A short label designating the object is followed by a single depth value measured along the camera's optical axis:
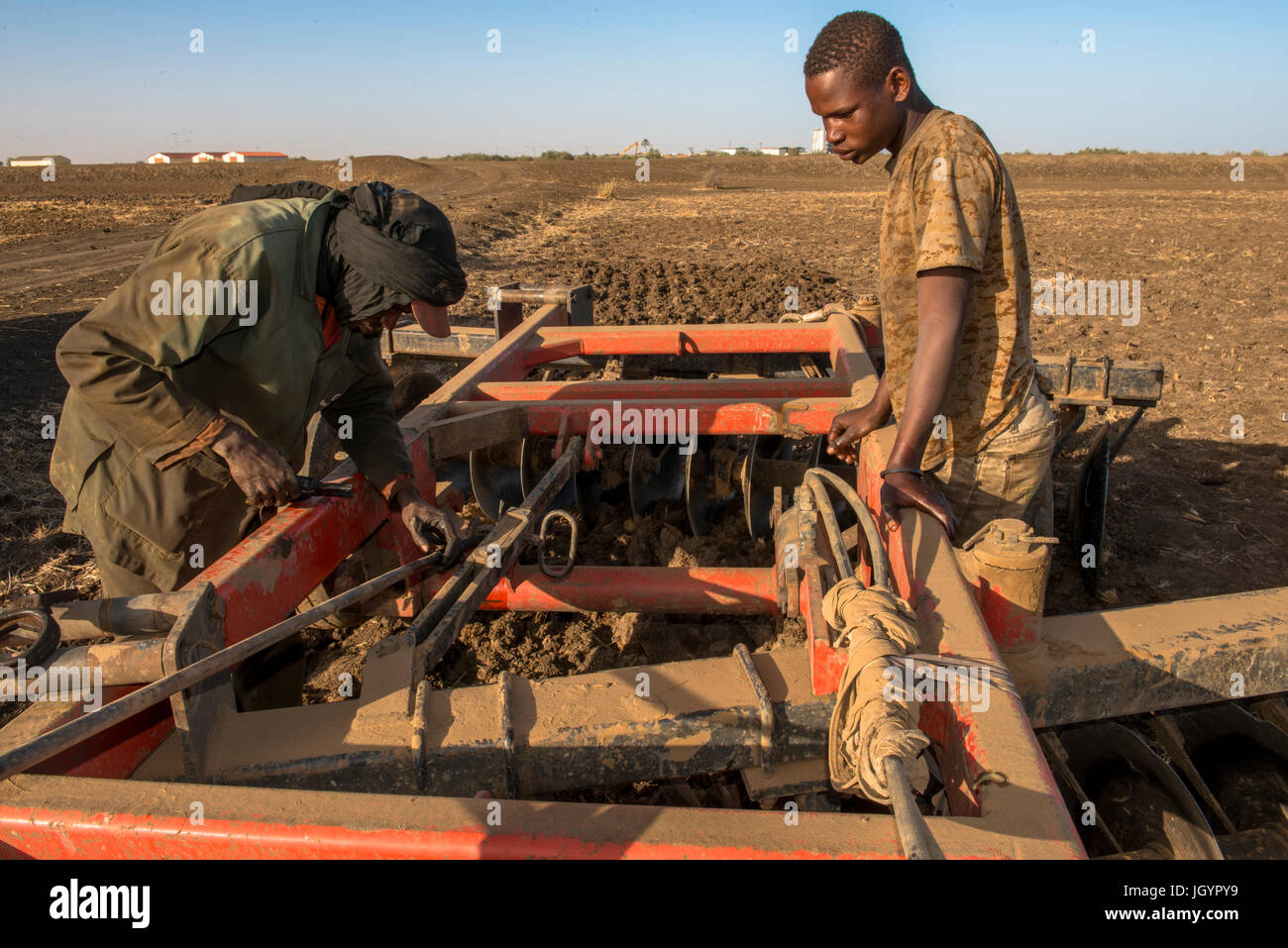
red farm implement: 1.41
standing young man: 2.01
